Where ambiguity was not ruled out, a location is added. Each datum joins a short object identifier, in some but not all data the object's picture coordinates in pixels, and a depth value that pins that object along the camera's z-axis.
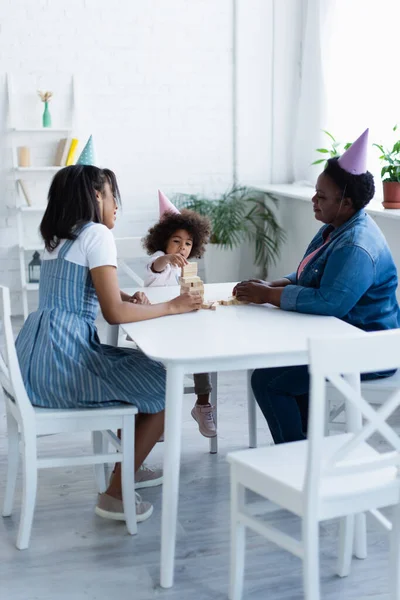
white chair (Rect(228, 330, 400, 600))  1.65
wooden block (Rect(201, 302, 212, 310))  2.63
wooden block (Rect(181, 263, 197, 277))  2.57
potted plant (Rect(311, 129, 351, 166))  4.65
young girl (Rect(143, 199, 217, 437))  3.10
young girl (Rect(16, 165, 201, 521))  2.36
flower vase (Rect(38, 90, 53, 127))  5.30
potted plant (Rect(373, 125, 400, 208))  4.09
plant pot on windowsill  4.08
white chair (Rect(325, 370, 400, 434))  2.47
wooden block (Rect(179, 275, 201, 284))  2.57
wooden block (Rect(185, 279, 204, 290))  2.58
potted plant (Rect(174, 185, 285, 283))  5.55
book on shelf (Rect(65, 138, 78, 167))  5.33
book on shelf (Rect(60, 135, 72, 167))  5.37
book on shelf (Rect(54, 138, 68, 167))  5.38
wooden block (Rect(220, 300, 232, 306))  2.70
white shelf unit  5.30
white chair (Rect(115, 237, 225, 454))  3.59
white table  2.07
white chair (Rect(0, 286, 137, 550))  2.28
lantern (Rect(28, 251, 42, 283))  5.48
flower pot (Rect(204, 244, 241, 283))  5.58
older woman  2.49
